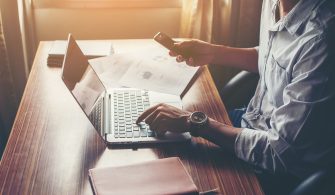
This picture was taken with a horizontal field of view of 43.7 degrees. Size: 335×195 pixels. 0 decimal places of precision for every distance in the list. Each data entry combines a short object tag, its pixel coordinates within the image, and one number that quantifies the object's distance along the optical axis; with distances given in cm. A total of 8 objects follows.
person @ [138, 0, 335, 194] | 98
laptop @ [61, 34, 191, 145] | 108
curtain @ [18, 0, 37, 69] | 200
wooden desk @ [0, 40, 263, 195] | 95
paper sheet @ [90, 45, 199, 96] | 138
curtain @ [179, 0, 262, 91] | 199
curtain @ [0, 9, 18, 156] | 189
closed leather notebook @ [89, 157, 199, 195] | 88
